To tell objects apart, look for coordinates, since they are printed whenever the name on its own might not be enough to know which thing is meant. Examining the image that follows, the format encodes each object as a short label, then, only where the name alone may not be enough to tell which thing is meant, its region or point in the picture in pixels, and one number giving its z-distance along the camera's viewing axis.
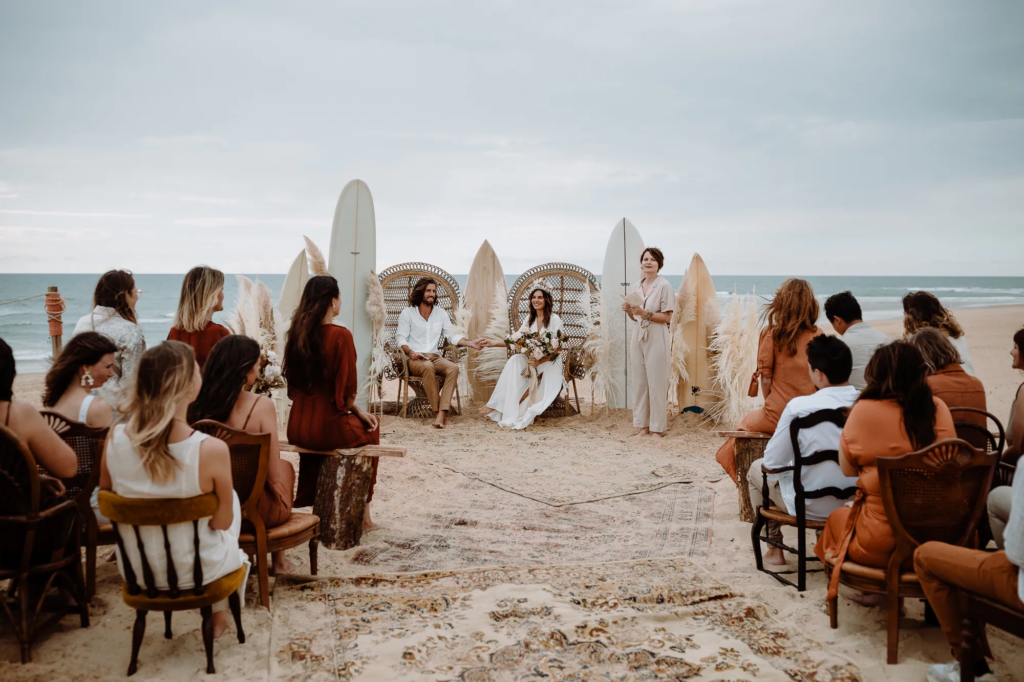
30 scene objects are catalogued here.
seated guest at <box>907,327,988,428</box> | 3.45
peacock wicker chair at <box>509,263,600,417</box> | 8.48
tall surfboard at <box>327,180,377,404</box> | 8.05
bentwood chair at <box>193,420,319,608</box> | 2.90
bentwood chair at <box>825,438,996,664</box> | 2.66
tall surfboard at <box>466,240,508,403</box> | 8.52
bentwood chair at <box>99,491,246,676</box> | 2.42
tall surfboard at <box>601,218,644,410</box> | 8.23
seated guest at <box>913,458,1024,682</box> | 2.17
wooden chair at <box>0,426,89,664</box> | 2.61
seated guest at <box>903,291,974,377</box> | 3.99
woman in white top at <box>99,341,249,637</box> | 2.43
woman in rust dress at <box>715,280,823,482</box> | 4.29
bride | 7.74
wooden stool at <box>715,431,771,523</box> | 4.21
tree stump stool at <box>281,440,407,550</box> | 3.89
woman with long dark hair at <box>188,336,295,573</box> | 3.12
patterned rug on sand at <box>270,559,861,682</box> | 2.68
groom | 7.75
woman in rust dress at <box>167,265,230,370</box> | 4.08
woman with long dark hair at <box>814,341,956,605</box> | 2.79
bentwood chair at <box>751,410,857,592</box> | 3.24
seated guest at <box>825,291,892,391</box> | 4.21
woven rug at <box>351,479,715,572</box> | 3.94
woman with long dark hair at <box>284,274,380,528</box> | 3.92
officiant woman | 6.98
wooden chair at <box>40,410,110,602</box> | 3.00
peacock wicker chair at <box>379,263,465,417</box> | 8.41
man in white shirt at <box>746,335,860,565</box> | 3.29
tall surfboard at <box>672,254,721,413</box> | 7.55
